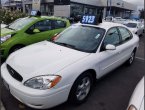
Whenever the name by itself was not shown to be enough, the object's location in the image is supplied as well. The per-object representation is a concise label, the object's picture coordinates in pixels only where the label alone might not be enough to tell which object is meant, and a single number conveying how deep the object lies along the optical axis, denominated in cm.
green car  304
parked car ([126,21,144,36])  736
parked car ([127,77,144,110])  115
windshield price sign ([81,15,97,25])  251
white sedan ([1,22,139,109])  157
